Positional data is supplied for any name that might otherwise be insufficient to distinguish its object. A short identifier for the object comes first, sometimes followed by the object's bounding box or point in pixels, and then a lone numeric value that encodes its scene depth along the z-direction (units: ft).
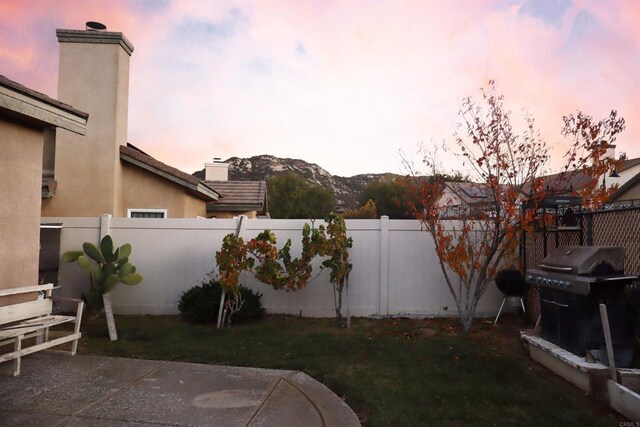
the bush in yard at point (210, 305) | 25.89
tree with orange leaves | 22.77
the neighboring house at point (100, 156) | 34.04
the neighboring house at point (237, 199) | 51.83
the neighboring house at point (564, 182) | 23.48
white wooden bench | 16.15
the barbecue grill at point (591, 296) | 15.39
